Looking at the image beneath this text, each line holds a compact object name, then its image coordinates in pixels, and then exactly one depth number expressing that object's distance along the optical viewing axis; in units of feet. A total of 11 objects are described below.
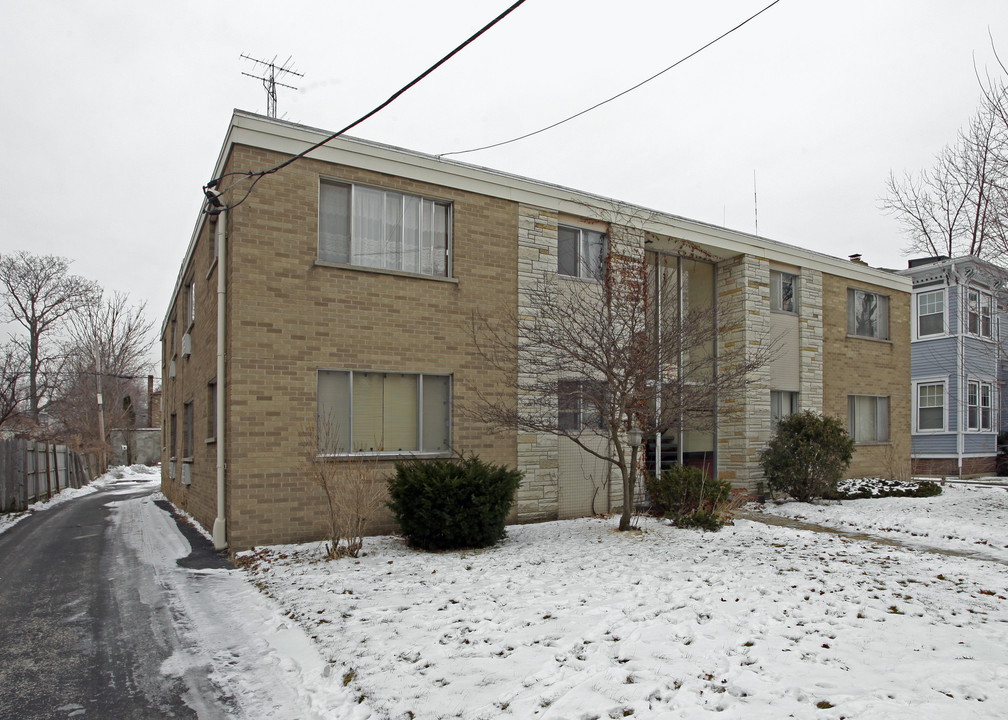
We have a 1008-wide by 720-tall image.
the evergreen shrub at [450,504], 28.55
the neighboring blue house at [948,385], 75.10
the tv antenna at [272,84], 41.44
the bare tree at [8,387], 48.88
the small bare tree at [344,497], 27.78
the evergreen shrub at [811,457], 44.60
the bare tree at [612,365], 30.22
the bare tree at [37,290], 130.93
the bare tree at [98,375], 130.52
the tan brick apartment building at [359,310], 30.42
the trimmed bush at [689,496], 34.35
